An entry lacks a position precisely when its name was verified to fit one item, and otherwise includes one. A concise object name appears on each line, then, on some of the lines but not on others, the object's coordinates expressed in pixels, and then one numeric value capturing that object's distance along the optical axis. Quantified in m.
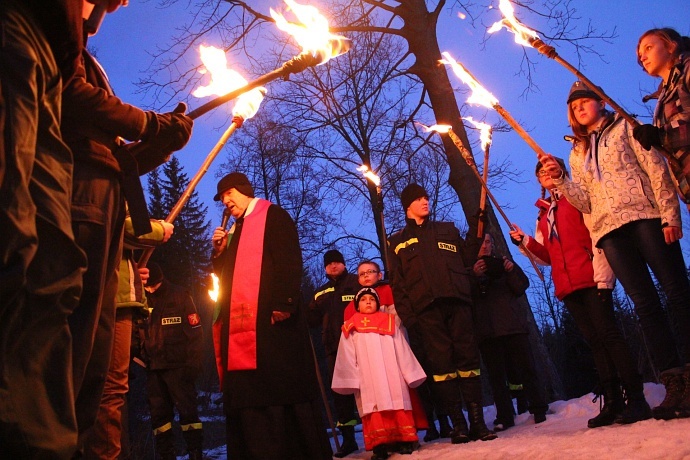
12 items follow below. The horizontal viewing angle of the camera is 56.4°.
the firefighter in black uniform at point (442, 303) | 5.88
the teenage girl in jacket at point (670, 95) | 4.10
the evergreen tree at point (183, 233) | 30.81
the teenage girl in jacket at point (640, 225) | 4.27
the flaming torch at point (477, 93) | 4.81
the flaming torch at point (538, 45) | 4.34
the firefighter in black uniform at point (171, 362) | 7.32
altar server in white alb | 5.91
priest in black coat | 4.74
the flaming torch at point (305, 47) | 3.22
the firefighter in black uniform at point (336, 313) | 7.23
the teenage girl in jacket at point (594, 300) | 4.79
